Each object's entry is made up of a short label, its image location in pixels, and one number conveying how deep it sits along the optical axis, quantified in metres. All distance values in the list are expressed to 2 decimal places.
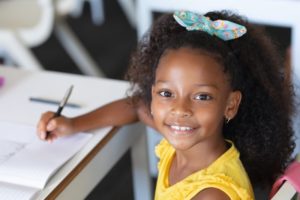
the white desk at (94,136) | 1.14
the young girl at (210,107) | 1.06
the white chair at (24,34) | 2.16
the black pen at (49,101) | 1.32
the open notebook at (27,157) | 1.09
